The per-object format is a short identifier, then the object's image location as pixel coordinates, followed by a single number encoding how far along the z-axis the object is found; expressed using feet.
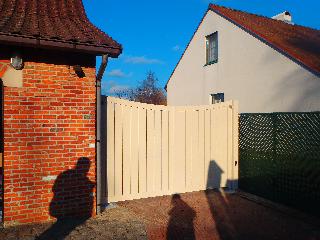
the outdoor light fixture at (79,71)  16.69
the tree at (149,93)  138.82
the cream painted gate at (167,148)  20.45
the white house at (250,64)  32.27
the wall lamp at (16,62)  15.40
